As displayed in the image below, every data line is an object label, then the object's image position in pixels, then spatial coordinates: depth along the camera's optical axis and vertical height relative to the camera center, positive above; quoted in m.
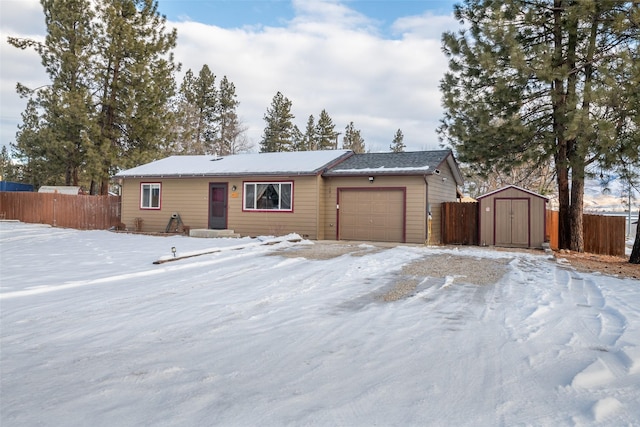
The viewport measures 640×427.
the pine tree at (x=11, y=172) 33.22 +3.06
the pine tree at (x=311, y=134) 42.12 +8.01
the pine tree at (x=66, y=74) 19.95 +6.97
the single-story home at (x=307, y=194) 13.69 +0.68
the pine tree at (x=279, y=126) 39.38 +8.26
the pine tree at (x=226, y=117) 36.71 +8.43
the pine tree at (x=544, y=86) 9.77 +3.60
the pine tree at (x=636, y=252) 9.76 -0.84
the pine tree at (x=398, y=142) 48.53 +8.40
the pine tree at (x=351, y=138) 46.41 +8.42
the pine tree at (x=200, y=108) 32.34 +8.63
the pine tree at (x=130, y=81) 20.33 +6.58
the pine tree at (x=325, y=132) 42.06 +8.22
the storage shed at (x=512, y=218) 13.39 -0.09
